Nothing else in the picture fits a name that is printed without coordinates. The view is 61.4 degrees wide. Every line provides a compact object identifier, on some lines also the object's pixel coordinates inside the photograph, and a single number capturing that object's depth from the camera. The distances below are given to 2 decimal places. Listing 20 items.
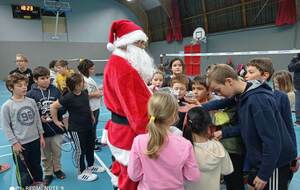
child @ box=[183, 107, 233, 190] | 1.77
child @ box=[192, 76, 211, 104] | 2.75
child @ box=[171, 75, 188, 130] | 2.37
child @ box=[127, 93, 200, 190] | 1.58
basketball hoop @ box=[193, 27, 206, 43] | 15.64
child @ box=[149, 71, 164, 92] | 3.49
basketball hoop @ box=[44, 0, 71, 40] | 16.38
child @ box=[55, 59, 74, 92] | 4.52
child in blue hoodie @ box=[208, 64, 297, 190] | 1.67
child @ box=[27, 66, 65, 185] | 3.24
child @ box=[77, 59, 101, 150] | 4.14
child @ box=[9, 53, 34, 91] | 4.82
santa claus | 1.80
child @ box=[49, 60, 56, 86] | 5.20
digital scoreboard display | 16.85
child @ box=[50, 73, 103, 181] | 3.20
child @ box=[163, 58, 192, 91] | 3.56
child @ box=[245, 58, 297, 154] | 2.43
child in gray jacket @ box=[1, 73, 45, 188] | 2.75
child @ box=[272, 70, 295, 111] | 4.25
